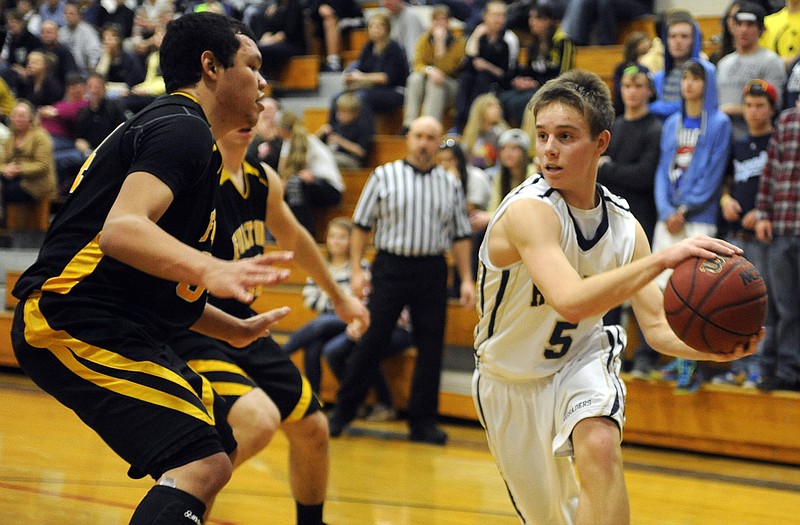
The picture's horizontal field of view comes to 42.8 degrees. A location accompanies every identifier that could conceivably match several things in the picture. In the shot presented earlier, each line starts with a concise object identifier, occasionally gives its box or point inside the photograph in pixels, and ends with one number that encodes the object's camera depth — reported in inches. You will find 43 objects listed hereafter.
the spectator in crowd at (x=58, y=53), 511.5
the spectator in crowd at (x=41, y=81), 491.5
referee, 284.8
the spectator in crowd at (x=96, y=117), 442.6
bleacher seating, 256.4
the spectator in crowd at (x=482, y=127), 356.2
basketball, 117.0
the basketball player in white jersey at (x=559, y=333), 128.0
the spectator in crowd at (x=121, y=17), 568.1
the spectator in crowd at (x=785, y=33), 300.8
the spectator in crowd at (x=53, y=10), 572.4
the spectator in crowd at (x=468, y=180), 322.7
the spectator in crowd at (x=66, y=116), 451.2
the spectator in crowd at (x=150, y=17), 539.8
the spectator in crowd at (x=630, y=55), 310.0
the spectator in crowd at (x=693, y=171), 265.4
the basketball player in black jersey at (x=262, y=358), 159.3
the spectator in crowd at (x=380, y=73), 417.7
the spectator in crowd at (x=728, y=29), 286.2
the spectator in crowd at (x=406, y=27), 441.1
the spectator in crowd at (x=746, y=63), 280.2
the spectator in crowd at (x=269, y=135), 341.7
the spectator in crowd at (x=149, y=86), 458.6
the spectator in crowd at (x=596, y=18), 394.0
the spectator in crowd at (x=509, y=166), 304.0
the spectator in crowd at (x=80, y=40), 538.3
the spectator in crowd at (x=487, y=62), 383.9
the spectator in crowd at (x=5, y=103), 474.3
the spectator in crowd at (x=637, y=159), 273.0
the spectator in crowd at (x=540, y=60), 366.9
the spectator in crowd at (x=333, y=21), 484.4
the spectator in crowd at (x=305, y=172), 361.4
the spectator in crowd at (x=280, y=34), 476.1
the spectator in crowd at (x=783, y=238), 251.3
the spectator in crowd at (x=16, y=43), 542.6
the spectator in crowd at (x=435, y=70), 398.3
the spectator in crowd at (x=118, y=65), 511.2
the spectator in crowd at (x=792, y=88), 265.9
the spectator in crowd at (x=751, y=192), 261.3
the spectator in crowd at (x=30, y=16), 581.9
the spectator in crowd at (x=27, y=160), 407.5
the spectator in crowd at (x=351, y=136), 401.7
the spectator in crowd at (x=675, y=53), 288.5
